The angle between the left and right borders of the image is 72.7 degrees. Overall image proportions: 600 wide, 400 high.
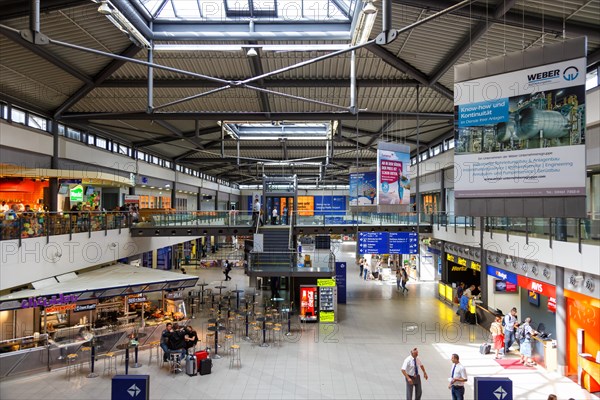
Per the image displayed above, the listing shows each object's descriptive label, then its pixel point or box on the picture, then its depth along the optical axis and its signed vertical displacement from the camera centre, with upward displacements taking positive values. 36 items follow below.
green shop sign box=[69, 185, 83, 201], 16.69 +0.69
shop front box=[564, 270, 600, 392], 10.04 -3.11
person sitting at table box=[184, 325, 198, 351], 11.95 -3.80
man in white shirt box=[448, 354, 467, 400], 8.28 -3.42
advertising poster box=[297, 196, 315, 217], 23.98 -0.09
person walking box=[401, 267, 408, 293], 24.27 -4.04
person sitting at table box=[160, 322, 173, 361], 11.94 -3.82
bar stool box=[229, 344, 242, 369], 12.18 -4.59
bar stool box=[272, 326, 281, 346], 14.41 -4.69
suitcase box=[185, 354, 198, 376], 11.25 -4.30
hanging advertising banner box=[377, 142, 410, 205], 13.91 +1.35
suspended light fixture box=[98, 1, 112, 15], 9.03 +4.49
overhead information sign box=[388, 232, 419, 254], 18.64 -1.38
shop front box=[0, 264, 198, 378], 11.73 -3.84
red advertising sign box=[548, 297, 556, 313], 12.48 -2.85
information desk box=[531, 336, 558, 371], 11.75 -4.15
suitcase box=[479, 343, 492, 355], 13.31 -4.44
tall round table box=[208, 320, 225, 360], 12.92 -4.05
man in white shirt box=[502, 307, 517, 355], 13.45 -3.82
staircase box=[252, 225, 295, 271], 17.89 -2.16
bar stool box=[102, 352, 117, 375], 11.67 -4.64
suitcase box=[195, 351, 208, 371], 11.45 -4.12
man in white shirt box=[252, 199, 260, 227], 23.61 -0.17
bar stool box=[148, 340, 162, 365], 12.64 -4.63
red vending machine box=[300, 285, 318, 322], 17.55 -3.96
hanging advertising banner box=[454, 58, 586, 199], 6.21 +1.33
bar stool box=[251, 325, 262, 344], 14.57 -4.68
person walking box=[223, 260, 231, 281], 28.49 -4.14
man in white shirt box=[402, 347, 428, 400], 8.79 -3.51
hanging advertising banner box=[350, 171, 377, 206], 17.92 +1.08
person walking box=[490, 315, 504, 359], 12.99 -3.96
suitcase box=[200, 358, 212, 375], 11.36 -4.36
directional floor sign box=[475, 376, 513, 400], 6.41 -2.77
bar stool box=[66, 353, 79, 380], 11.63 -4.58
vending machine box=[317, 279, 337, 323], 17.53 -3.82
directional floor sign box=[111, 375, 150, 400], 6.07 -2.66
